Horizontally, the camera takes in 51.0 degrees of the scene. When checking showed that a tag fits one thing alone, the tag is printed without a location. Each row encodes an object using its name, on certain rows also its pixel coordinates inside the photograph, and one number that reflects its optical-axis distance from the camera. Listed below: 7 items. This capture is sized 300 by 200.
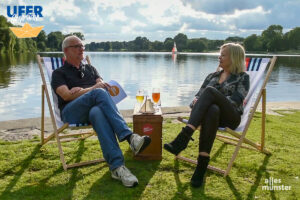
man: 2.97
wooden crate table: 3.39
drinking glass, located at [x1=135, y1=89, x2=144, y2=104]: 3.67
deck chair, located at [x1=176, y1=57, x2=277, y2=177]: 3.20
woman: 2.96
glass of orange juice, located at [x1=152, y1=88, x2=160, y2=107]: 3.63
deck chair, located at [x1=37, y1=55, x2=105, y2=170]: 3.26
